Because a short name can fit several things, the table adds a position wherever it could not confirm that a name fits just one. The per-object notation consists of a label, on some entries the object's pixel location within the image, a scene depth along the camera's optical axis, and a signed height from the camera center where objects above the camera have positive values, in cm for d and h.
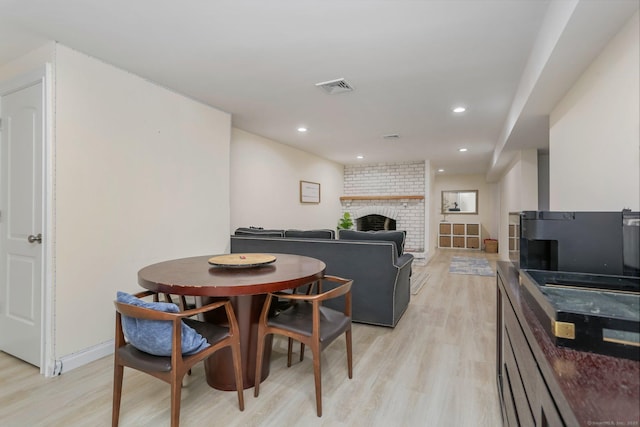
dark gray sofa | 303 -56
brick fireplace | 717 +45
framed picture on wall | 609 +44
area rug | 570 -104
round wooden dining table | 159 -37
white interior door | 228 -7
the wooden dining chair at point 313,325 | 175 -67
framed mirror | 924 +38
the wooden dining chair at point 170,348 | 142 -67
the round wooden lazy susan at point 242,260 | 200 -32
